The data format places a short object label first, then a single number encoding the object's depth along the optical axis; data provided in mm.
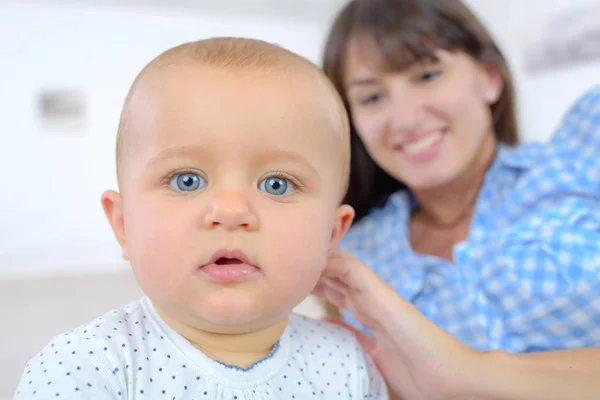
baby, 615
